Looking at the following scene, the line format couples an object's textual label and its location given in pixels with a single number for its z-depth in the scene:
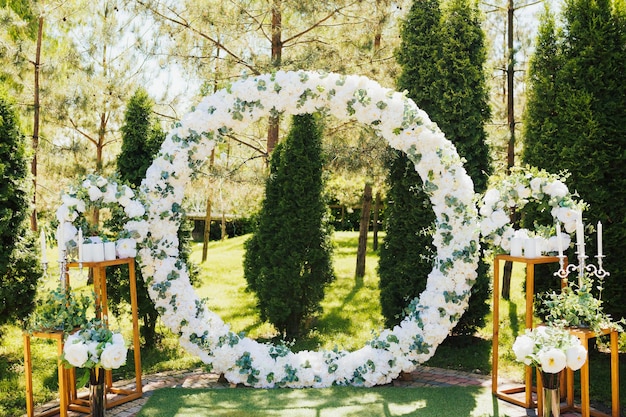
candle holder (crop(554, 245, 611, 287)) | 4.51
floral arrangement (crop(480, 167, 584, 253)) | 4.89
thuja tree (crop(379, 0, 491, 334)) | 6.47
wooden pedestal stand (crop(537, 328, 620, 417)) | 4.23
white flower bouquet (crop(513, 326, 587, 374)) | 3.92
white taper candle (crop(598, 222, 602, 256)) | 4.36
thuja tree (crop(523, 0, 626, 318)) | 5.82
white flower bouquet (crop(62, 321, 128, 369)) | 4.08
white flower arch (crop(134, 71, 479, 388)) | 5.36
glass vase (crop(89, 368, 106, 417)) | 4.37
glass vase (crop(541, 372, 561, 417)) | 4.13
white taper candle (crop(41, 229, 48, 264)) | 4.63
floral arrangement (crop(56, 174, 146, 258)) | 4.82
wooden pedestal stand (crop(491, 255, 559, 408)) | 4.79
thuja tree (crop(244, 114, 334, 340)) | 6.87
